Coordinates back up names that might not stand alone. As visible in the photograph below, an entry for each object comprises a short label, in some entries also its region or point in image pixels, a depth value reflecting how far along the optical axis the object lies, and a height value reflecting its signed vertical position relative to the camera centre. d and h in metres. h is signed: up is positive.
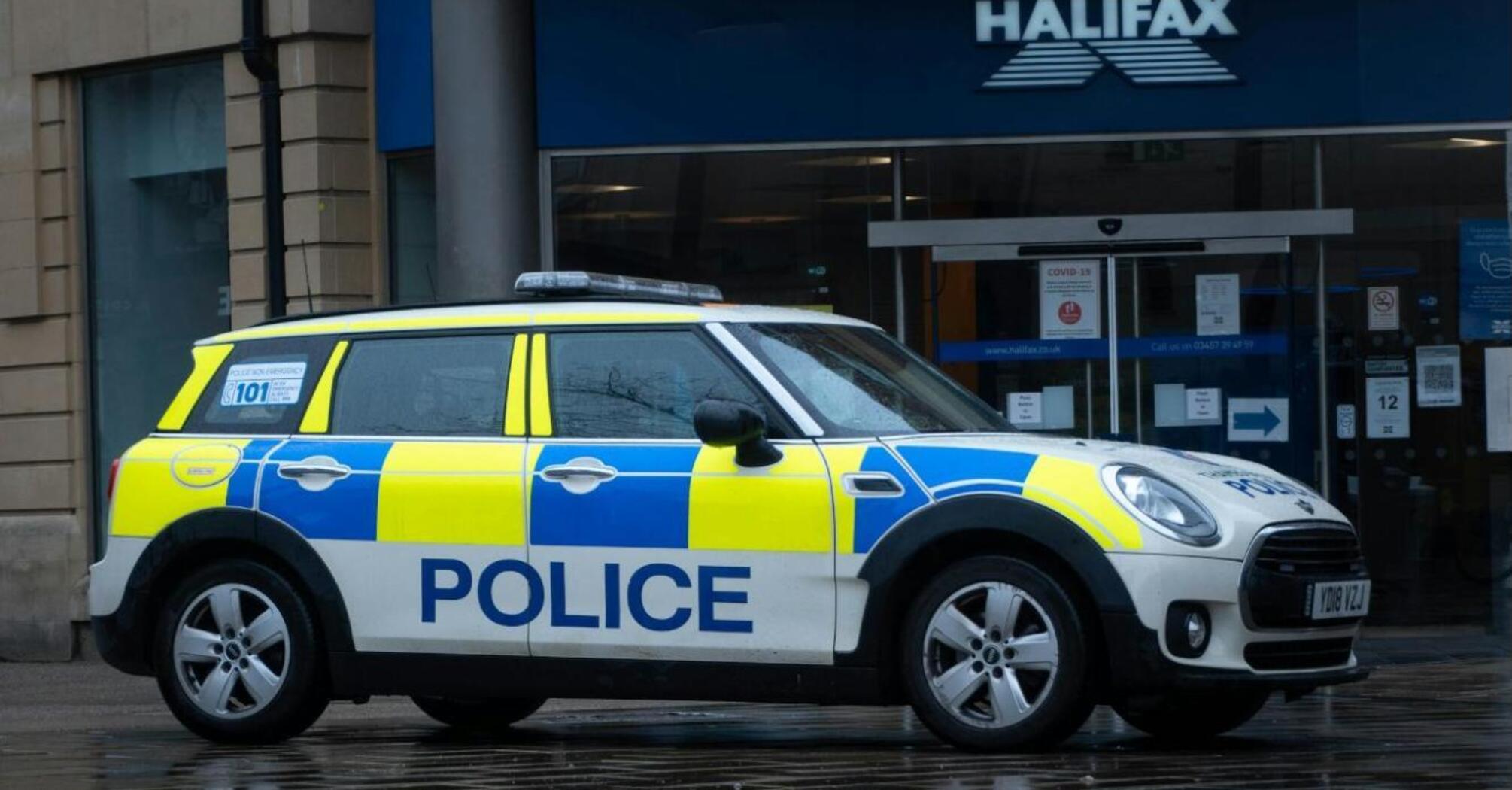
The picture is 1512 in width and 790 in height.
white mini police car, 7.81 -0.50
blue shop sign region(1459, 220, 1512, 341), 15.47 +0.62
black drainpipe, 16.59 +1.79
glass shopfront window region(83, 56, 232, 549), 17.66 +1.18
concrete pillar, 15.66 +1.57
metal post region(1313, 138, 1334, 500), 15.50 -0.01
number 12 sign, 15.60 -0.20
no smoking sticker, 15.50 +0.43
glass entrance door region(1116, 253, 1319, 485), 15.57 +0.15
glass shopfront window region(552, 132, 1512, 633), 15.48 +0.41
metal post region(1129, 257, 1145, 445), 15.68 -0.10
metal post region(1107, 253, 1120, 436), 15.59 +0.22
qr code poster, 15.55 +0.01
